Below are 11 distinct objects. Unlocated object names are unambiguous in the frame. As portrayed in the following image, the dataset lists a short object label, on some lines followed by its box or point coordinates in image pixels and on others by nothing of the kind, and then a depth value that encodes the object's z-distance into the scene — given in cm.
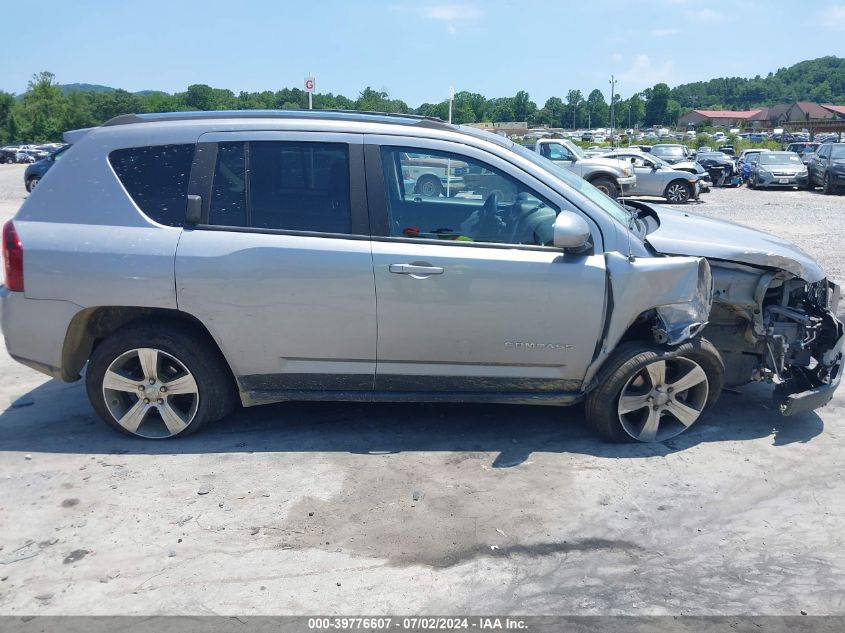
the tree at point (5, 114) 8856
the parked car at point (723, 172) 2942
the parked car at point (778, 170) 2666
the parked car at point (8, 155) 5819
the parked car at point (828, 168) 2423
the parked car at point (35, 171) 2179
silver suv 433
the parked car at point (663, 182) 2212
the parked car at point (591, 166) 2059
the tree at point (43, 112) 9231
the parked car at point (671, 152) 2970
